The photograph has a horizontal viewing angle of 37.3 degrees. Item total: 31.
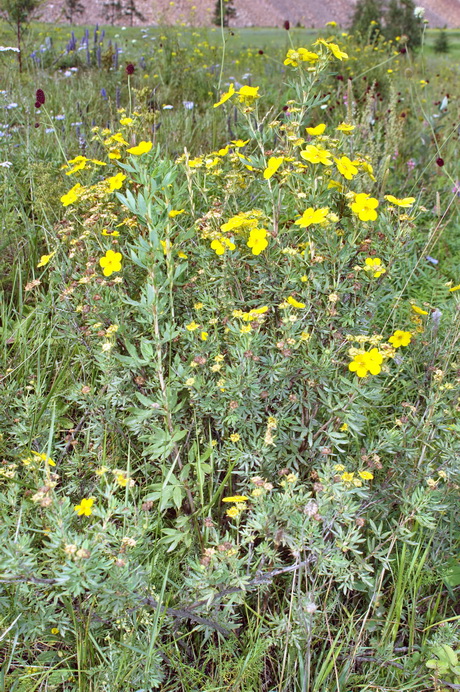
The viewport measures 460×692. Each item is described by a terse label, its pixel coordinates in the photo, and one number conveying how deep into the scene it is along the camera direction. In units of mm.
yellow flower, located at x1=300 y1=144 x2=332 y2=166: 690
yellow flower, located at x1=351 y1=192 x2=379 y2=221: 698
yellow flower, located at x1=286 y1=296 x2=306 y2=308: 673
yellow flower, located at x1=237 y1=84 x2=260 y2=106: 752
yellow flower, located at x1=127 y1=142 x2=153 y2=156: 646
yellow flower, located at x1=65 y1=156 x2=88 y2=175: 853
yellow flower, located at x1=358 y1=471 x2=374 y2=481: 635
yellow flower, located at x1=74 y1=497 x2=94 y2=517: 596
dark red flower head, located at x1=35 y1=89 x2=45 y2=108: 1058
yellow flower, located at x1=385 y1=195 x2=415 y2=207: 718
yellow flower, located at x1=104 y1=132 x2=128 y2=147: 863
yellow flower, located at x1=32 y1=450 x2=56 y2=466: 583
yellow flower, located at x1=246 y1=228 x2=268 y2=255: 690
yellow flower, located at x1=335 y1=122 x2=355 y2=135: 762
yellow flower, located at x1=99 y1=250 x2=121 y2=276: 738
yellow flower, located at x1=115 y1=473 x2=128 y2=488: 574
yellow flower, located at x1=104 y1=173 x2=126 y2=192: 830
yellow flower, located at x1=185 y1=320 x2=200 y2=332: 693
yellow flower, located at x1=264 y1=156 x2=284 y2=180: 712
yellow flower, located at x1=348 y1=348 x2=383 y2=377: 639
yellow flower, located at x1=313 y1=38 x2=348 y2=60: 736
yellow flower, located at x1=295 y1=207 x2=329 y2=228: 674
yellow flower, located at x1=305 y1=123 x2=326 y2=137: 732
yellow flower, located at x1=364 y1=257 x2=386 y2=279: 686
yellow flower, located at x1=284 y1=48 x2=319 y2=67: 736
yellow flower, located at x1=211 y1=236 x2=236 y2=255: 712
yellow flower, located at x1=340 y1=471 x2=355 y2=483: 601
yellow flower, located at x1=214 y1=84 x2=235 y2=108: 772
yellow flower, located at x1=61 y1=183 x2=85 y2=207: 816
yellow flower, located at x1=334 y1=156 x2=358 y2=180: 710
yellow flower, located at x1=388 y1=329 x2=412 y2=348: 771
